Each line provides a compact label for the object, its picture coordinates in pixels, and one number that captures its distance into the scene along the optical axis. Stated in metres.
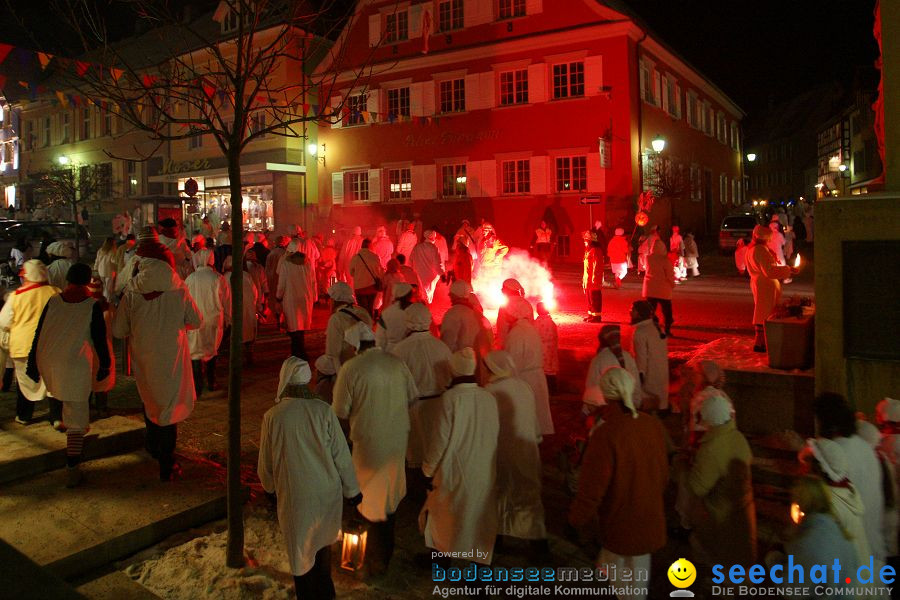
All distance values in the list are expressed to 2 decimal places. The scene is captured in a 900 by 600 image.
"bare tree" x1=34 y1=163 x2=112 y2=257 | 32.56
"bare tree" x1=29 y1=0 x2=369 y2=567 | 4.79
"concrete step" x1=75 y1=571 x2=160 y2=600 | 4.48
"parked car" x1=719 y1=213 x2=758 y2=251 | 25.95
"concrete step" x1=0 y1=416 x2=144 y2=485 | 6.03
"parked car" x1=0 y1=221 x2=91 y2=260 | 20.73
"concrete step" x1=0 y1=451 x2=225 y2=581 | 4.80
